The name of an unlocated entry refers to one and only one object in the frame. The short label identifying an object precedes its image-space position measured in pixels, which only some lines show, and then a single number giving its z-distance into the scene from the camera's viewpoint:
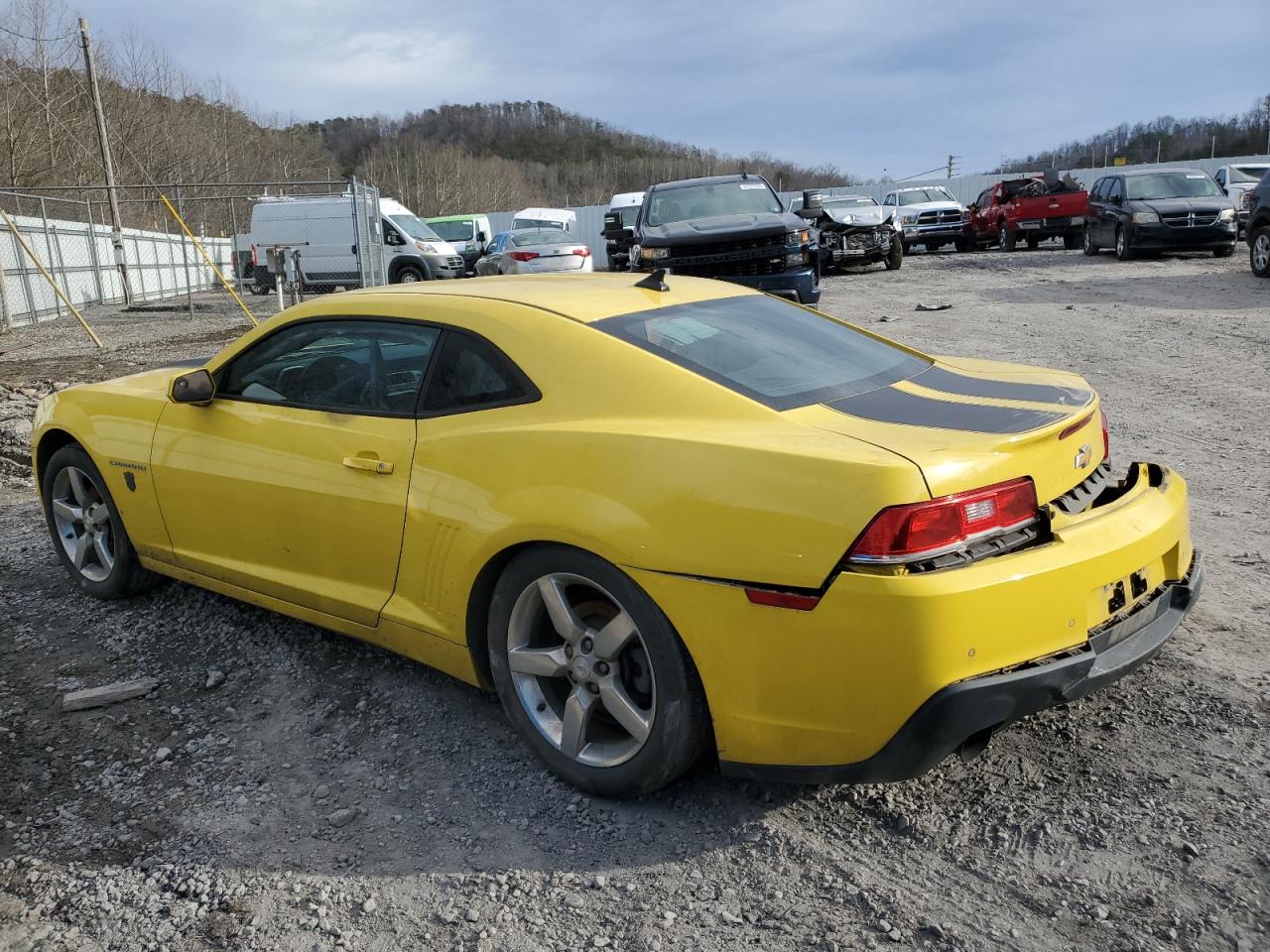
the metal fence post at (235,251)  22.67
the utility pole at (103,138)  21.84
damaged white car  19.75
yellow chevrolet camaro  2.37
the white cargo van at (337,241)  22.73
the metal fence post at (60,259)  20.28
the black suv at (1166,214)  17.39
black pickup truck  11.48
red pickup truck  22.81
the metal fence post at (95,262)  22.31
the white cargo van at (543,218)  34.03
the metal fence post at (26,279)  18.23
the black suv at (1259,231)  14.14
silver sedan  20.45
